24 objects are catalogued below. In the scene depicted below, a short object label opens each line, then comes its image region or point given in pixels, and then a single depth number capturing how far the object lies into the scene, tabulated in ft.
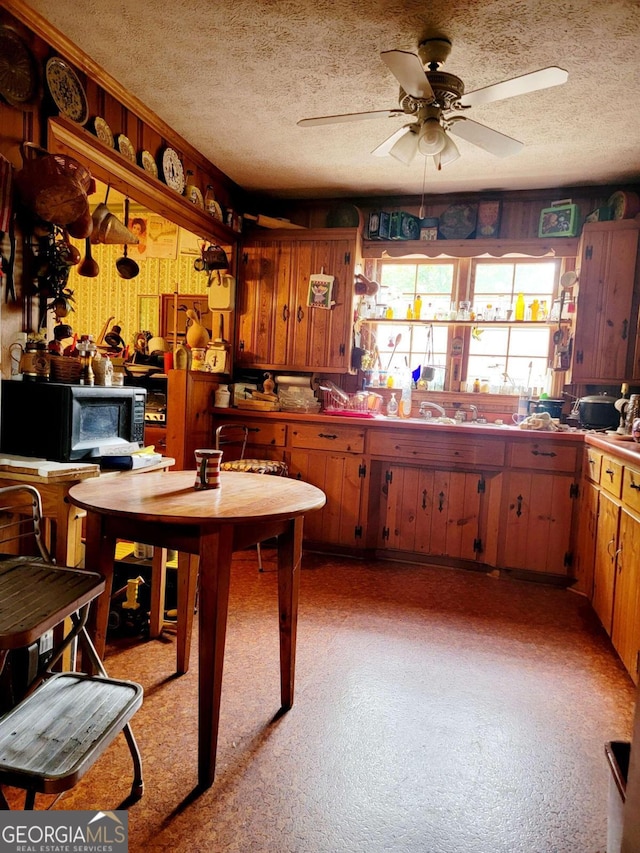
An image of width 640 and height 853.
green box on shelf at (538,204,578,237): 11.63
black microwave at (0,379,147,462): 6.37
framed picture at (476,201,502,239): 12.35
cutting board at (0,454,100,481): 5.80
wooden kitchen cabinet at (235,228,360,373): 12.63
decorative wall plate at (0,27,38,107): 6.38
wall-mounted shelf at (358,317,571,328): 12.21
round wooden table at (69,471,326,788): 4.65
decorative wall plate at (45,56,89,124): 7.09
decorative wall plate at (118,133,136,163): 8.55
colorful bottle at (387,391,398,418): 13.23
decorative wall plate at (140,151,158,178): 9.23
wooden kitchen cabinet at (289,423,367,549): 11.75
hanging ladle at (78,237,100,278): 8.77
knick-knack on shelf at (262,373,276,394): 13.14
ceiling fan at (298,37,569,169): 6.27
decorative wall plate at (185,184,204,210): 10.79
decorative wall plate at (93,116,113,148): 8.04
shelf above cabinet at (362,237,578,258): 11.80
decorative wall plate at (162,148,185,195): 9.89
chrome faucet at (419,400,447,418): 12.69
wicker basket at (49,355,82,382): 6.99
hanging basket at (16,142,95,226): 6.58
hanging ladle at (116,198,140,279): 11.47
